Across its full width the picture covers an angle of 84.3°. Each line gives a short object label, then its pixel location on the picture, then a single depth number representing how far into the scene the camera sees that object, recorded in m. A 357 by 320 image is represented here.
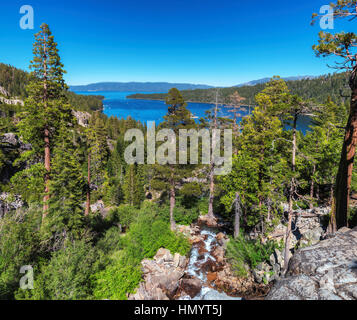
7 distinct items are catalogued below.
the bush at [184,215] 24.46
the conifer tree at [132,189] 35.78
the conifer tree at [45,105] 12.59
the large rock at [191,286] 14.34
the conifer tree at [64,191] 12.88
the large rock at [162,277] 13.48
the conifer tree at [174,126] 20.11
